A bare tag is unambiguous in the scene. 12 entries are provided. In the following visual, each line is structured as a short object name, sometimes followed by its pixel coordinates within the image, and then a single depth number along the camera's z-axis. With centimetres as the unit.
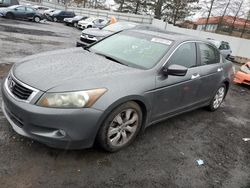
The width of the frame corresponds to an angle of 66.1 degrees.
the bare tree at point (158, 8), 3109
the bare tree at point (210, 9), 2843
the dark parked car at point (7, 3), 1751
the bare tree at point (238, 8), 2623
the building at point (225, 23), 2418
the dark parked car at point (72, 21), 2078
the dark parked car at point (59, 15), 2252
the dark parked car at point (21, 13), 1550
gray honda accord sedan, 213
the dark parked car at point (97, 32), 825
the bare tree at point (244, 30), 2342
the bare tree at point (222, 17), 2598
